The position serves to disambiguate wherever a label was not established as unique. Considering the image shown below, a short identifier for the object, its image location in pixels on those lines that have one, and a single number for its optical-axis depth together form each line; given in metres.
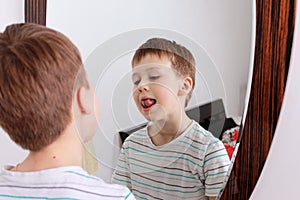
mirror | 0.92
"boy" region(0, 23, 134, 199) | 0.79
